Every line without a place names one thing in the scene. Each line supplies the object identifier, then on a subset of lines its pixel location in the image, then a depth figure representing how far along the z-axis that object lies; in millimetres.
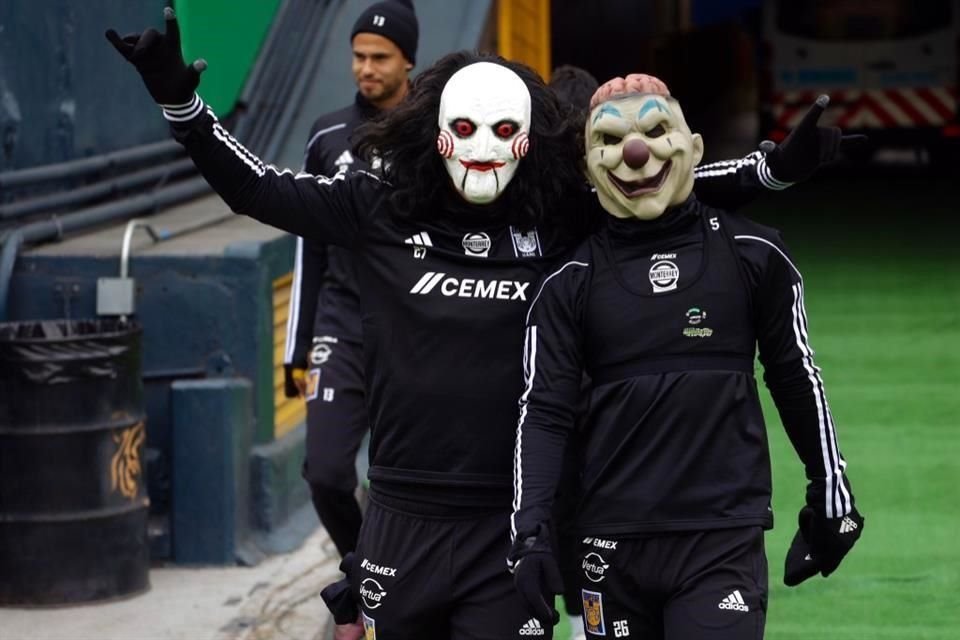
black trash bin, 12836
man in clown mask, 7887
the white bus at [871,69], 39937
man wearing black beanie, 11852
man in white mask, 8094
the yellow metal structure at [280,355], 15484
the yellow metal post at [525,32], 22078
